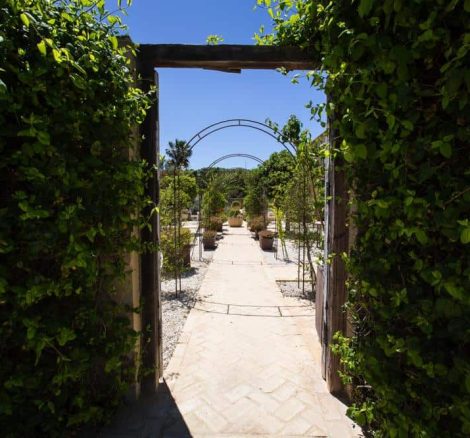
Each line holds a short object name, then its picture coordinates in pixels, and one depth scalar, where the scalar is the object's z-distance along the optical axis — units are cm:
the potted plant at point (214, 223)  1275
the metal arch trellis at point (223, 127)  557
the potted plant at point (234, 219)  2033
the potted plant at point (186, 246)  726
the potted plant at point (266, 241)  1105
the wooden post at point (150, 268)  260
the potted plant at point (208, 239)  1104
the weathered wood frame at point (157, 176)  257
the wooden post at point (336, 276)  262
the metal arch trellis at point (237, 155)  1046
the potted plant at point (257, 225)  1401
